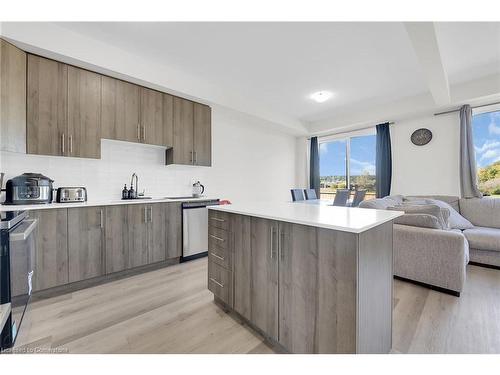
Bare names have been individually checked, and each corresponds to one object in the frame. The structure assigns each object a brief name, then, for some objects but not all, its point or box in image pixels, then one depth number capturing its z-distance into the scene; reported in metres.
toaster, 2.44
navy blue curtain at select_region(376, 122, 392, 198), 4.58
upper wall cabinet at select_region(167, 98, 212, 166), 3.27
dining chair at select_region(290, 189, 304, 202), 4.36
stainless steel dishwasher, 3.17
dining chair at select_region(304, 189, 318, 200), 4.78
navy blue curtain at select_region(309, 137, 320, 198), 5.77
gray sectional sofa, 2.13
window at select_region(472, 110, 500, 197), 3.68
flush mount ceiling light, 3.81
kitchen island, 1.11
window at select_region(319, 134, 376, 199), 5.05
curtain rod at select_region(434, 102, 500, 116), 3.71
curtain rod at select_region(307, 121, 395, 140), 4.60
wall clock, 4.22
